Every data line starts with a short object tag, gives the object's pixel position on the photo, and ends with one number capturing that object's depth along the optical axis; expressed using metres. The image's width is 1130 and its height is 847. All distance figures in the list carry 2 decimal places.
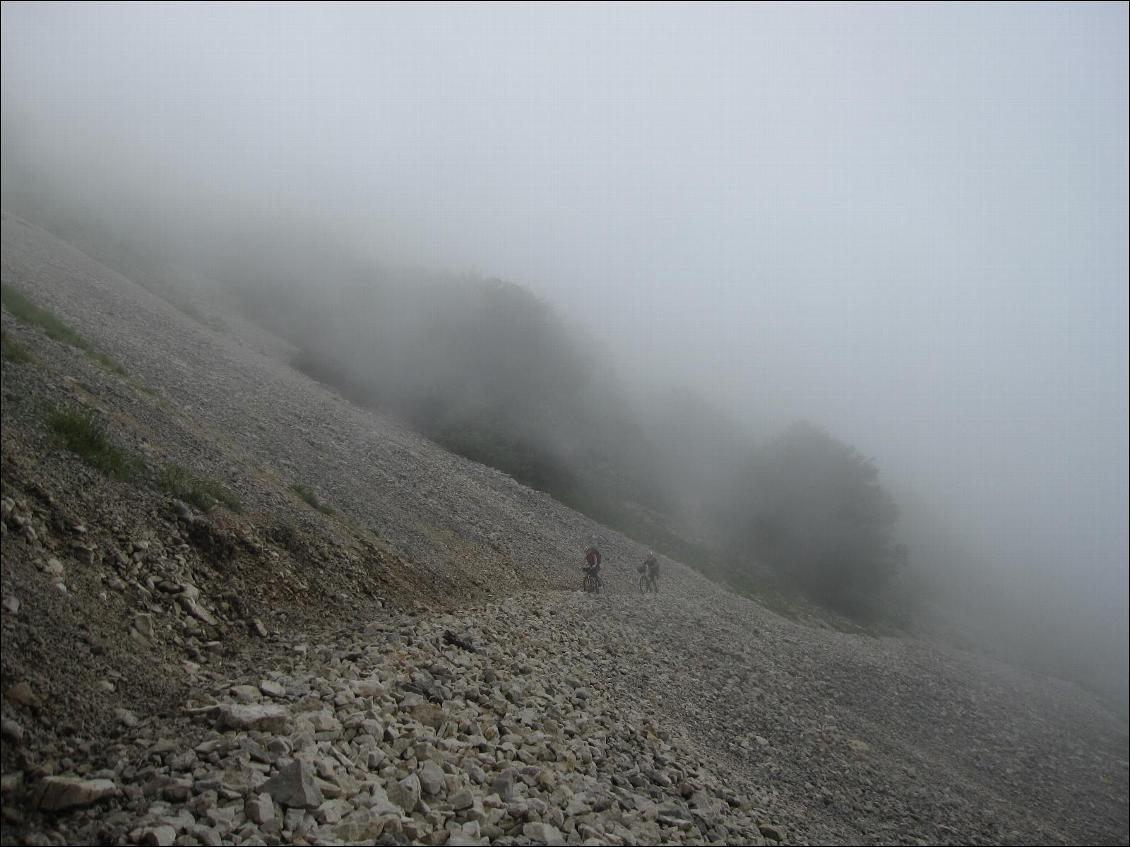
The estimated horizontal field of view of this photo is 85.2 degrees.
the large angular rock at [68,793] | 5.38
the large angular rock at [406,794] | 6.81
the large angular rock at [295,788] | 6.15
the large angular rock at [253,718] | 6.97
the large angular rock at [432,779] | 7.16
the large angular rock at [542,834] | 6.93
